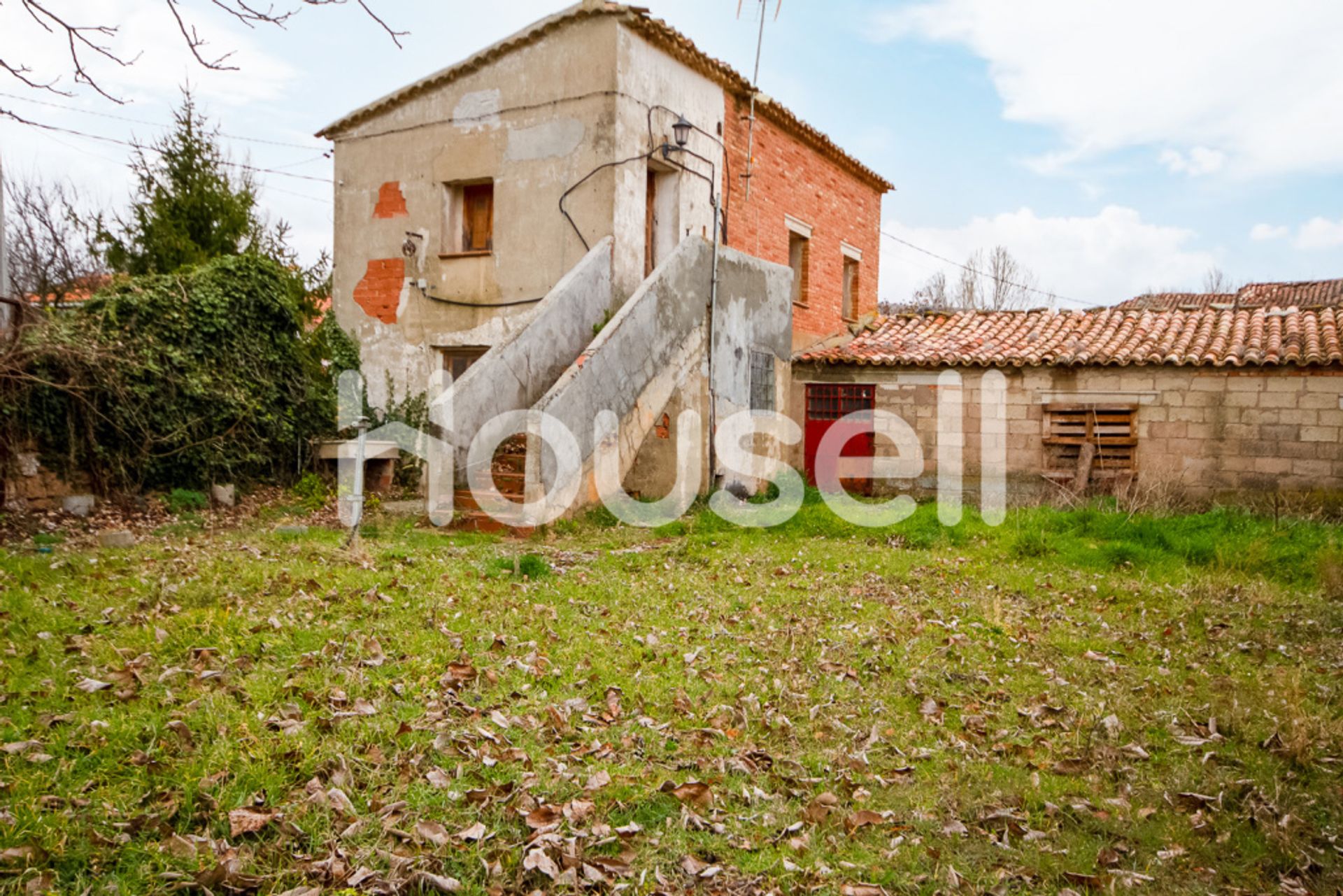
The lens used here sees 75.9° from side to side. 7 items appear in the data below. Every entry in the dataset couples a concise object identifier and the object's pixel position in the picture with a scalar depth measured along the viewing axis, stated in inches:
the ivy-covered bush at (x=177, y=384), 359.6
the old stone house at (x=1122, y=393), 504.7
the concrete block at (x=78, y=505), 361.4
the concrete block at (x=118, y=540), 310.0
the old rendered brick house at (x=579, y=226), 440.8
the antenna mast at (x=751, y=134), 555.8
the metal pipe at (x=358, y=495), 285.4
